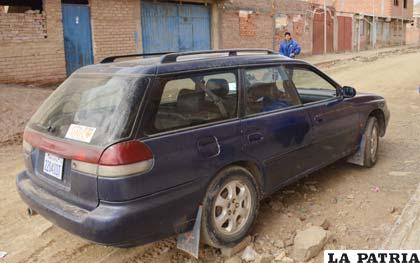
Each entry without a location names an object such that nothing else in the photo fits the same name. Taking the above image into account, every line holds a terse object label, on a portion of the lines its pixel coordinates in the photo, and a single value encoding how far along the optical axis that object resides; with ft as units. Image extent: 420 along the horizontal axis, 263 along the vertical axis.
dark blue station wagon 8.80
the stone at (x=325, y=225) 12.08
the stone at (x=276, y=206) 13.43
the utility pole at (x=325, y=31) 85.13
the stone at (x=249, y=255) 10.63
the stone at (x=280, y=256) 10.67
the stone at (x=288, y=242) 11.32
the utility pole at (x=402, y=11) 143.54
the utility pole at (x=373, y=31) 121.80
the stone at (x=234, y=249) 10.73
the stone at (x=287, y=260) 10.54
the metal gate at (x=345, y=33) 97.81
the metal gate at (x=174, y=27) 46.29
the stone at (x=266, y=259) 10.34
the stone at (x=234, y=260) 10.55
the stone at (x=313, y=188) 15.11
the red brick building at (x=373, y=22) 102.17
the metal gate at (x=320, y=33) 85.51
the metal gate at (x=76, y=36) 38.29
